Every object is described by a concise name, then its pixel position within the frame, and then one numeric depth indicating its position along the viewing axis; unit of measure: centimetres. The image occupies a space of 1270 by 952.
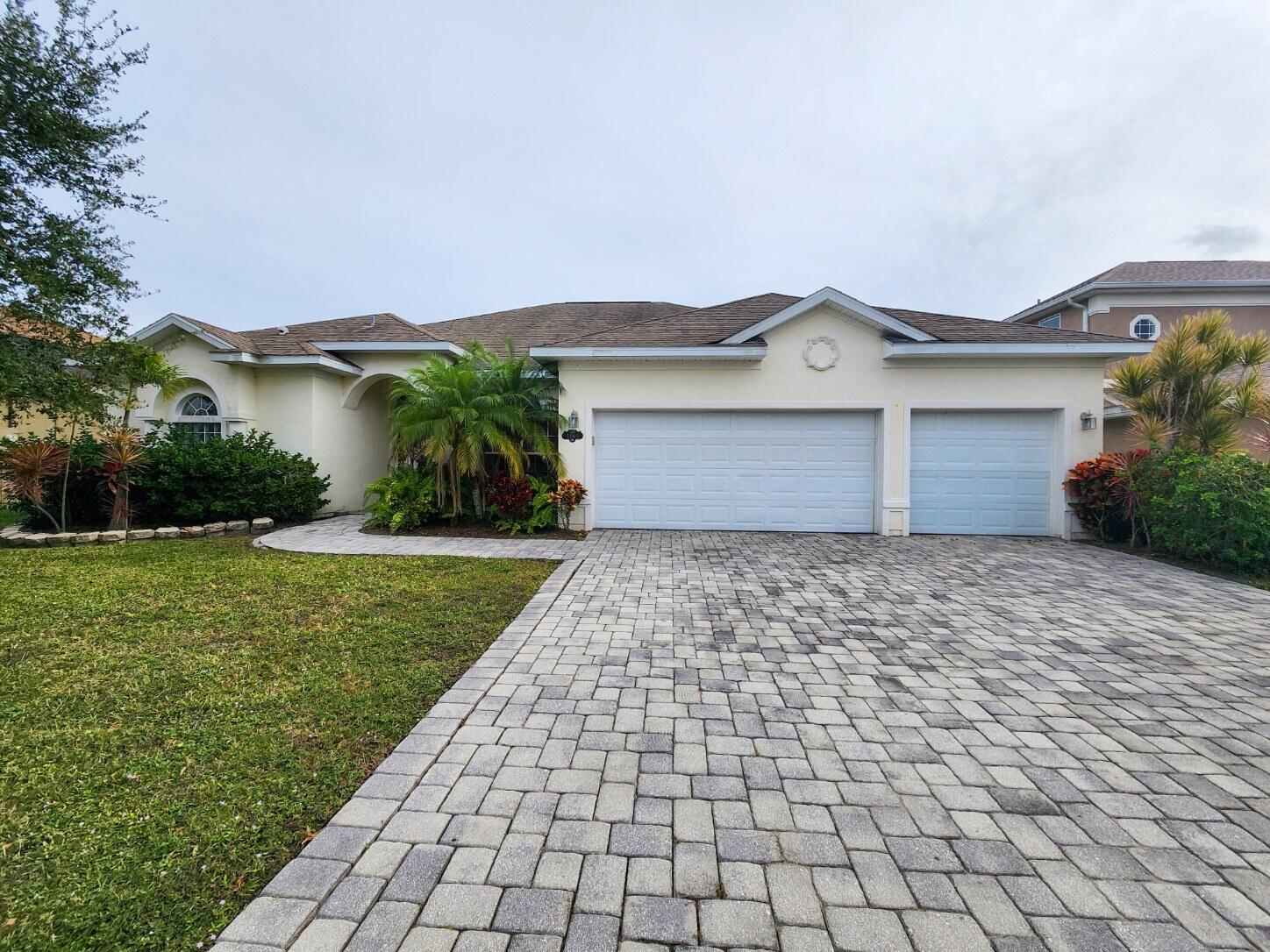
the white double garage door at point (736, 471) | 977
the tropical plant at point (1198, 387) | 846
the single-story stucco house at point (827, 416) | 932
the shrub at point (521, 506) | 948
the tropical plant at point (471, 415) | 903
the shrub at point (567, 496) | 950
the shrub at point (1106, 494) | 838
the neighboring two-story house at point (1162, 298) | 1552
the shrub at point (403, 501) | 953
